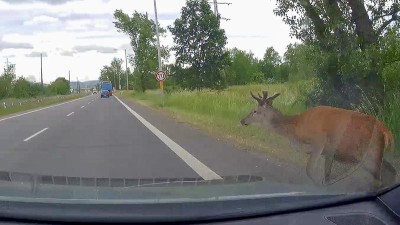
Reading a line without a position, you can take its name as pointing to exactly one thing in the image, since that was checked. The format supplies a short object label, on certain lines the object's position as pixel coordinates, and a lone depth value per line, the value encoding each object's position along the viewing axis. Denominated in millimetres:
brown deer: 6723
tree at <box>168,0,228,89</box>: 32625
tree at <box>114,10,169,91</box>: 61188
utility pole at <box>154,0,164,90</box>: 36906
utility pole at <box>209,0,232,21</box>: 33025
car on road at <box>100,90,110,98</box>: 84625
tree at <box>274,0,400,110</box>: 11367
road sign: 34906
